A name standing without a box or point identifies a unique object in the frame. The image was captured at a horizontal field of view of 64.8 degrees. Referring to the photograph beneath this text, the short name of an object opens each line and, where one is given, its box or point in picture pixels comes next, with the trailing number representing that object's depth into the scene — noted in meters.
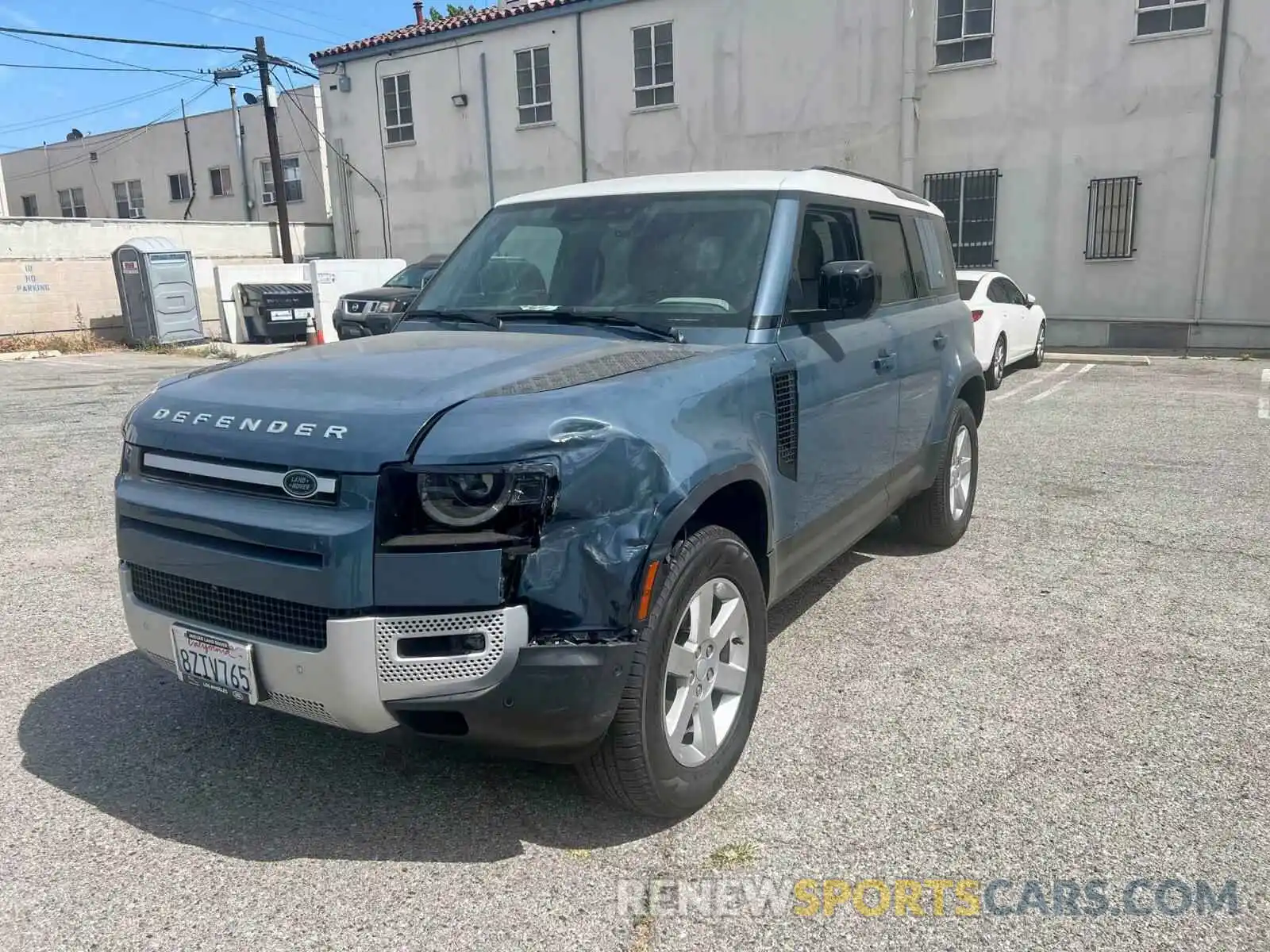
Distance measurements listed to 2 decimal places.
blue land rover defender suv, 2.50
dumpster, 19.81
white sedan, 12.12
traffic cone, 19.17
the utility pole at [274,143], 23.78
